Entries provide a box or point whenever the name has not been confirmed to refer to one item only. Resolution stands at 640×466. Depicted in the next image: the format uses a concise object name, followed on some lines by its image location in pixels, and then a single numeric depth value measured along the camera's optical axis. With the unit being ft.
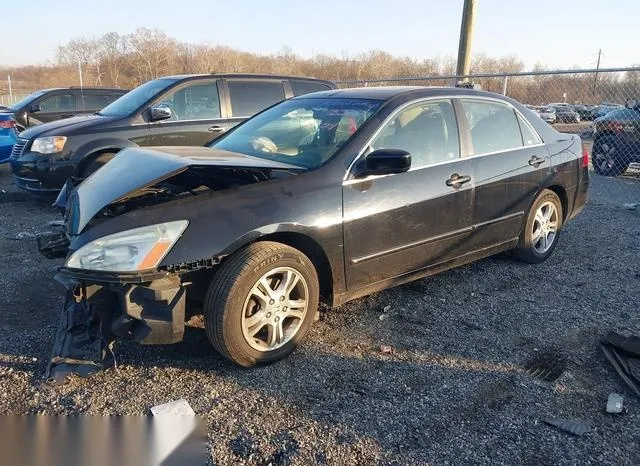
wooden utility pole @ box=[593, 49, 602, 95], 42.32
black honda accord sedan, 9.32
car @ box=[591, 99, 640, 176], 32.37
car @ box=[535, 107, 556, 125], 67.26
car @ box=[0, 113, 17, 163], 30.94
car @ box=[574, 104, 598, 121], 53.47
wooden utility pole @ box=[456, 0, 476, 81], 32.99
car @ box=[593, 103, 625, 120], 47.14
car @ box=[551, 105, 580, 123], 63.77
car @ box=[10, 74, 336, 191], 22.34
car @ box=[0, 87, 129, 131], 39.60
